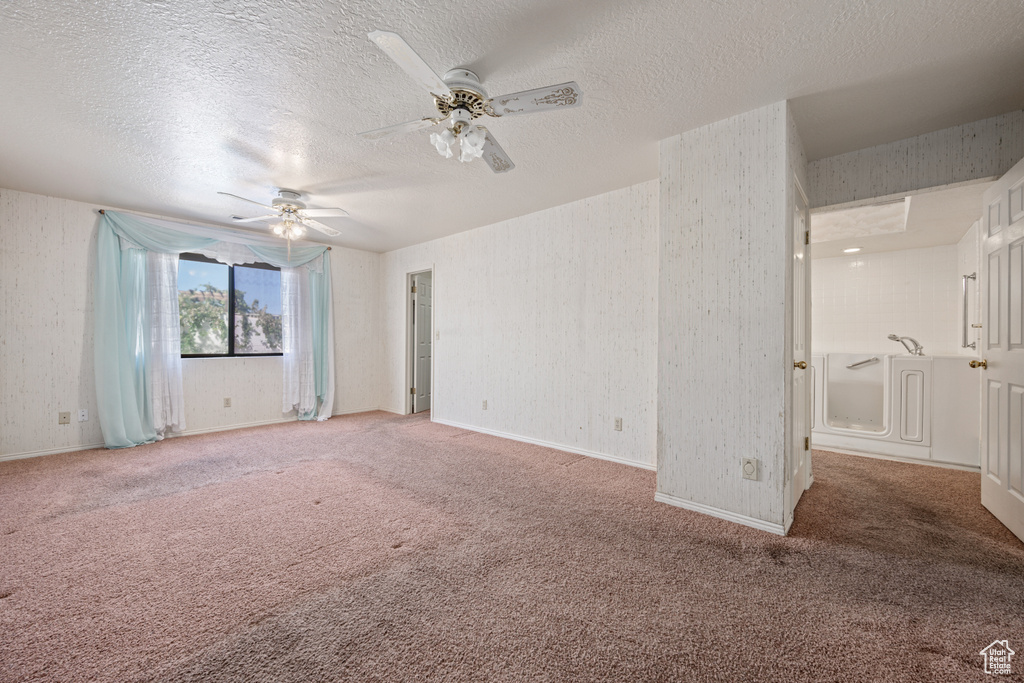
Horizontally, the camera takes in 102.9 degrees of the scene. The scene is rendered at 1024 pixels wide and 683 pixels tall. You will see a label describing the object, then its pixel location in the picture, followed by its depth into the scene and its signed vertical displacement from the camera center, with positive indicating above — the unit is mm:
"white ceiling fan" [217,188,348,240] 3609 +1120
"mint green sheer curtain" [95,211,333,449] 3961 +145
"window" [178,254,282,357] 4668 +346
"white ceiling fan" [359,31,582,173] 1703 +1021
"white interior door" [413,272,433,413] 5980 -34
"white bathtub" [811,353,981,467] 3334 -725
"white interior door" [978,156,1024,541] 2148 -124
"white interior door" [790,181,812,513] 2564 -192
